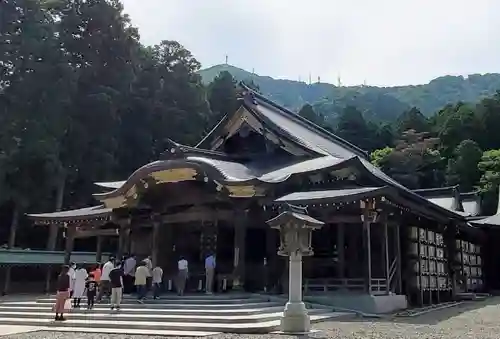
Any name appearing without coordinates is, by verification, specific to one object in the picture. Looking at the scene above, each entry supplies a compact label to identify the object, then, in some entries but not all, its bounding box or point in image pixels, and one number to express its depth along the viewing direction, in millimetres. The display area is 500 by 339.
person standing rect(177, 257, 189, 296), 16984
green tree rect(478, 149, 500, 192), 40469
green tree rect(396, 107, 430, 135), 62125
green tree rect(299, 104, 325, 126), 69125
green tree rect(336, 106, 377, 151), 64500
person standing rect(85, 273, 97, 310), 15330
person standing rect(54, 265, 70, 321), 13419
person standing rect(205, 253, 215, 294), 17078
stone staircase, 11555
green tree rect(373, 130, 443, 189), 52469
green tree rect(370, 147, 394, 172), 54531
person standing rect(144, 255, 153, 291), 16500
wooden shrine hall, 16672
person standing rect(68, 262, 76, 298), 16094
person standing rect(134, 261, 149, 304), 15969
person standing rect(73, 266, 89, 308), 16016
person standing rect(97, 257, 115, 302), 15777
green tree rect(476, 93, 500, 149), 55906
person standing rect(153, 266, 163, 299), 16500
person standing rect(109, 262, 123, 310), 14680
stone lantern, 10812
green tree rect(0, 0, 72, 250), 30688
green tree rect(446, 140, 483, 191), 48000
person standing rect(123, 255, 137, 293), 17969
